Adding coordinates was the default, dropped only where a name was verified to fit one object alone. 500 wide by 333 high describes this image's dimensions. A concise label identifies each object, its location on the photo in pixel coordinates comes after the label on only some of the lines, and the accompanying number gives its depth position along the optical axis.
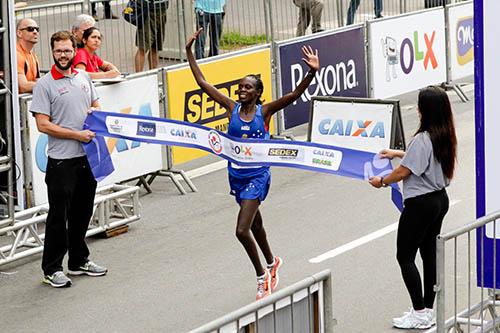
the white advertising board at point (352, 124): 13.66
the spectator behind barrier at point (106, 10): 15.26
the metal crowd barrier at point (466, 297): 6.78
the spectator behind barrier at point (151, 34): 14.38
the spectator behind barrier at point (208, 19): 15.75
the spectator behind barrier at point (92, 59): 12.66
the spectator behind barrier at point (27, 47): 12.39
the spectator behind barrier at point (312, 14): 17.16
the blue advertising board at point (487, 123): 7.79
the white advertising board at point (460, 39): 18.88
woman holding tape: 8.44
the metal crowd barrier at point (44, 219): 10.91
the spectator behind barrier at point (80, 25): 12.80
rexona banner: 15.73
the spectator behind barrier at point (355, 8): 17.69
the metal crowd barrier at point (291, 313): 5.31
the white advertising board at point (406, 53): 17.34
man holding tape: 10.03
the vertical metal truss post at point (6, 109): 10.67
